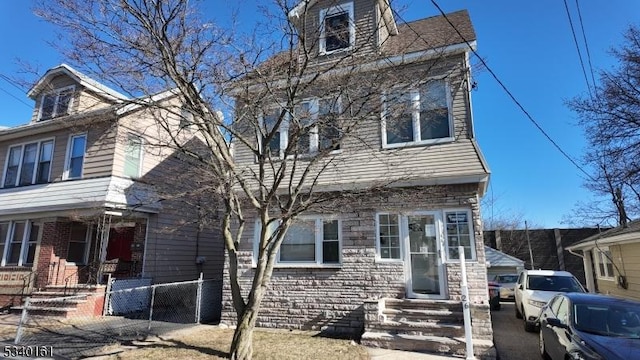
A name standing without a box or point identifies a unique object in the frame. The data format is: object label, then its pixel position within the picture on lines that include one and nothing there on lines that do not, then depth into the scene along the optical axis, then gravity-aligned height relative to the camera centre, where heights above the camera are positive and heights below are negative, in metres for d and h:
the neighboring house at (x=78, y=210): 12.96 +1.74
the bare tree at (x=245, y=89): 6.62 +3.25
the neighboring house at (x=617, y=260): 11.57 +0.02
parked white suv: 10.02 -0.78
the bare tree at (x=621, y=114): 12.61 +4.84
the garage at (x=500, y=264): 26.11 -0.22
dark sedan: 4.91 -1.00
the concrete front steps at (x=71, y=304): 11.33 -1.30
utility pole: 27.92 +1.13
